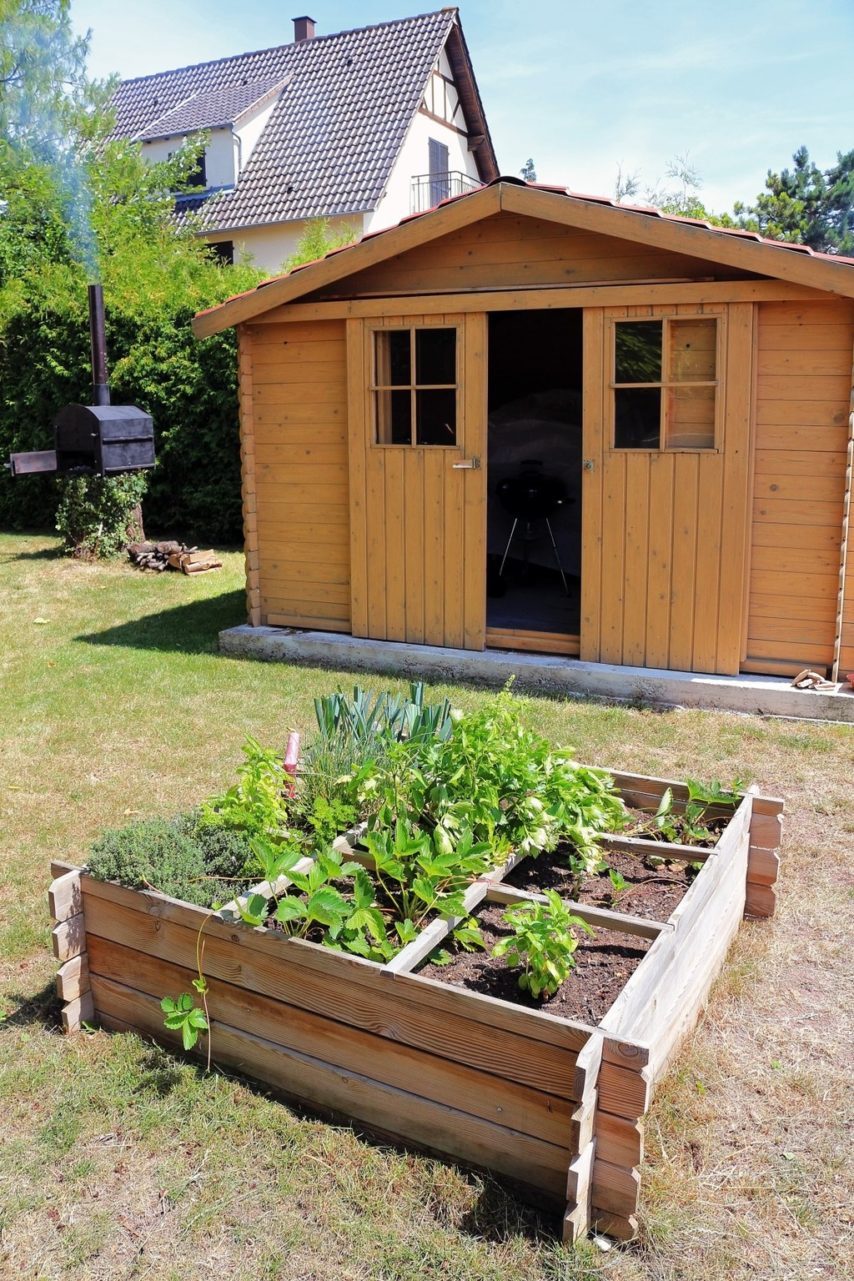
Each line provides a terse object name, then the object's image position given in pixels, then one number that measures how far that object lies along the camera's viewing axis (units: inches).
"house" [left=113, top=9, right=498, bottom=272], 848.9
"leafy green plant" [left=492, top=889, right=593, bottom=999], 108.0
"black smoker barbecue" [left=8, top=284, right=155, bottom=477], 229.9
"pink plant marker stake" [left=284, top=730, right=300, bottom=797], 149.3
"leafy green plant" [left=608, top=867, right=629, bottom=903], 131.6
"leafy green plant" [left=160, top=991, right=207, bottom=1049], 113.1
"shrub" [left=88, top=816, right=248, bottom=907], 124.2
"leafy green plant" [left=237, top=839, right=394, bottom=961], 111.3
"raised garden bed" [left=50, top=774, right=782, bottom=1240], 94.9
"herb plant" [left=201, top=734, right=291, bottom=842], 134.6
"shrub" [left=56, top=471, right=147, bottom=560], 437.7
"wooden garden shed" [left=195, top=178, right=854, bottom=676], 246.4
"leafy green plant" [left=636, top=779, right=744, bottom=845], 147.6
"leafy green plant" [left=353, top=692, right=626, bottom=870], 133.2
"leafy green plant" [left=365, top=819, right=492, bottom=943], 117.8
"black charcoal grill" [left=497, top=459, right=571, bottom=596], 359.6
